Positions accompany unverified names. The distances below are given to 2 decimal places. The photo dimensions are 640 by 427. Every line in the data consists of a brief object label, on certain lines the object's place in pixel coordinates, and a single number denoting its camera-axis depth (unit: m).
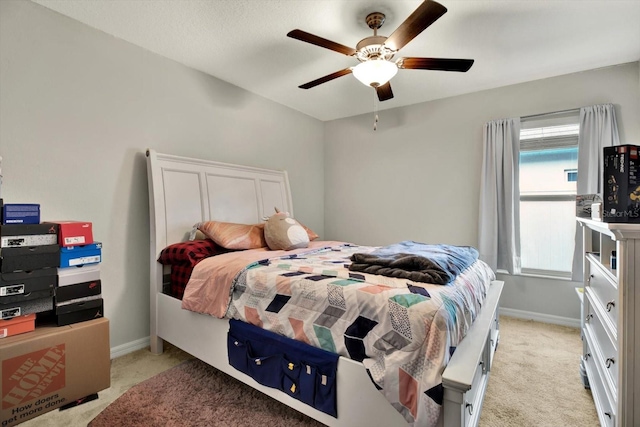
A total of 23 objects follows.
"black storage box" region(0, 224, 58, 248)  1.50
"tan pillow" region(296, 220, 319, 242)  3.17
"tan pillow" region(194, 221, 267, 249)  2.44
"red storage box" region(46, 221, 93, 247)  1.66
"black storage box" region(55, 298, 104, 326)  1.65
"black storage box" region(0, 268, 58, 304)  1.50
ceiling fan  1.79
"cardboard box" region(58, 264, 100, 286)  1.66
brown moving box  1.44
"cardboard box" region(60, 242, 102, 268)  1.67
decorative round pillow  2.57
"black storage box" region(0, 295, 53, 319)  1.50
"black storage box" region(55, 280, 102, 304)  1.65
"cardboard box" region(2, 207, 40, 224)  1.54
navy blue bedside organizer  1.39
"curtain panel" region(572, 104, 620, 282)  2.72
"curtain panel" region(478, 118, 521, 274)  3.15
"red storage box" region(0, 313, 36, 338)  1.48
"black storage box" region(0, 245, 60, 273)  1.50
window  3.01
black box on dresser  1.20
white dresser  1.08
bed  1.25
